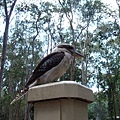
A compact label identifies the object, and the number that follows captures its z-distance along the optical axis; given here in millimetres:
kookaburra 1367
